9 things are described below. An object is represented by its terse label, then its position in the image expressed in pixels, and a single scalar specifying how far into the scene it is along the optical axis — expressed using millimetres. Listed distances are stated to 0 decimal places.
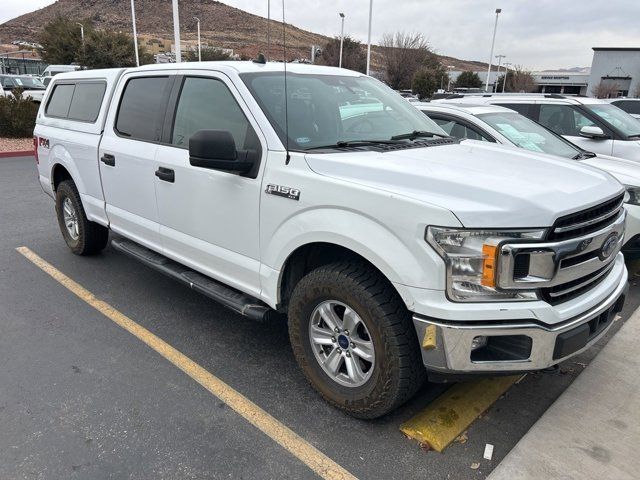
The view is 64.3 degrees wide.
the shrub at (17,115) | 15375
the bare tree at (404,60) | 50094
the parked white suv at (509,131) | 5363
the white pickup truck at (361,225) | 2297
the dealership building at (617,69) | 48688
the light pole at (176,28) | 15704
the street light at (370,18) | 30928
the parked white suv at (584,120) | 6855
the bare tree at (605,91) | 40388
